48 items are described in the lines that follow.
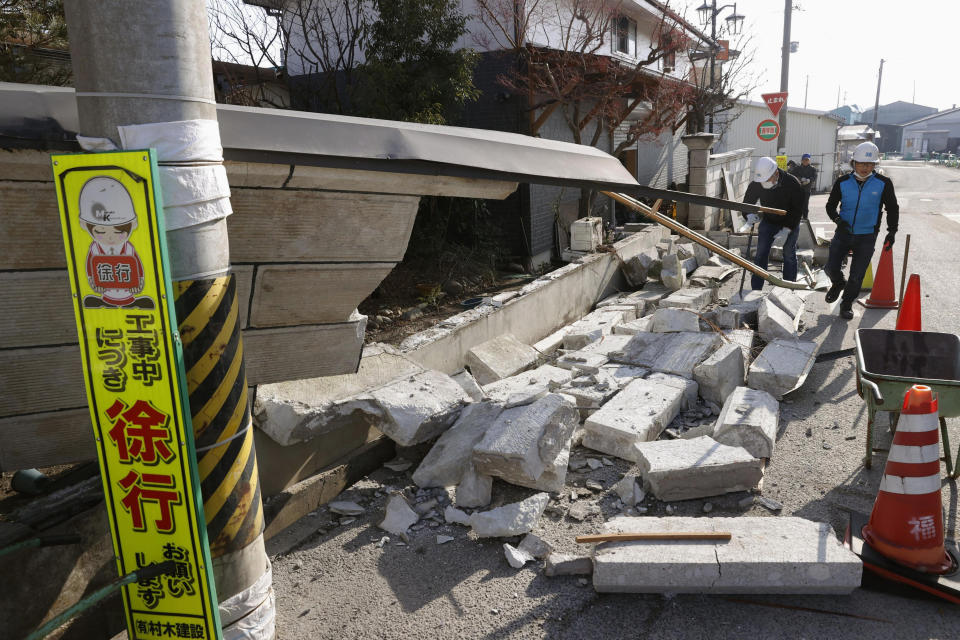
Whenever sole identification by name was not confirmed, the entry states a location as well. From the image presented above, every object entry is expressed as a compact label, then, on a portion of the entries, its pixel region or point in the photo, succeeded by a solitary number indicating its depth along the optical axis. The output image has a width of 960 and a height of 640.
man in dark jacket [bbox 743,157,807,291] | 8.56
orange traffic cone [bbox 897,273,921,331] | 5.71
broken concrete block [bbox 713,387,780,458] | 4.41
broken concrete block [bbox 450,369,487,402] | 5.37
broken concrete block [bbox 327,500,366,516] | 4.18
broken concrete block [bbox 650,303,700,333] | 6.67
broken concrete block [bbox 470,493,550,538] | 3.72
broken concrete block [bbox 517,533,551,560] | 3.62
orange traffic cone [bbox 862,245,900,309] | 8.19
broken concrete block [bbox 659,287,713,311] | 7.86
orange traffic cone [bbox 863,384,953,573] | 3.19
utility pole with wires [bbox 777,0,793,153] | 18.89
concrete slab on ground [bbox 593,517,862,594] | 3.11
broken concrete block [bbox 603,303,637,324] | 8.29
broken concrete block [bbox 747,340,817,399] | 5.45
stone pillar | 14.64
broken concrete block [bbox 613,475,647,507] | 4.07
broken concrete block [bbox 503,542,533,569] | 3.54
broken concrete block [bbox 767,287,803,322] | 7.64
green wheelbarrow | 4.62
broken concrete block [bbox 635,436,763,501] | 3.97
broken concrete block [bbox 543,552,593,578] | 3.42
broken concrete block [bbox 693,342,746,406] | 5.47
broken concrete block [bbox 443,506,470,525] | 3.97
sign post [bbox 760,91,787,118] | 16.08
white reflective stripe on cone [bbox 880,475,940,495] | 3.22
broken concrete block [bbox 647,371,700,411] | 5.44
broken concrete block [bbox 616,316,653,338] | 7.25
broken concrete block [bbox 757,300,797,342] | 6.78
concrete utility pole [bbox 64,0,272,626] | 2.08
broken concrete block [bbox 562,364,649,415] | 5.30
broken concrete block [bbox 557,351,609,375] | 6.14
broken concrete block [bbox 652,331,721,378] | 5.84
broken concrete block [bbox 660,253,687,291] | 9.47
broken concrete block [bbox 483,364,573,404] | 5.49
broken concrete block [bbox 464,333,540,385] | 6.22
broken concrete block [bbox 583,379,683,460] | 4.60
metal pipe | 7.07
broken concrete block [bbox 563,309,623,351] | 7.24
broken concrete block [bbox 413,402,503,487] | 4.35
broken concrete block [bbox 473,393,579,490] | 4.00
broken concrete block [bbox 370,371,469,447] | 4.39
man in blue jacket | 7.43
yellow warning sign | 2.09
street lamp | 19.06
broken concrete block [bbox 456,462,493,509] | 4.11
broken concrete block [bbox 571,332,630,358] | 6.63
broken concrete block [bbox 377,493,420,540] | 3.95
